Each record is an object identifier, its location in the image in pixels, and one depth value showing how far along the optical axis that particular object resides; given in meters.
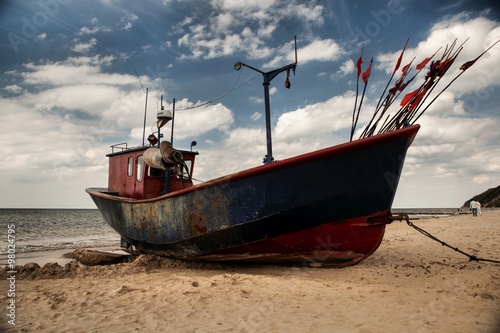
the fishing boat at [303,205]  4.87
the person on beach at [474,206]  22.74
